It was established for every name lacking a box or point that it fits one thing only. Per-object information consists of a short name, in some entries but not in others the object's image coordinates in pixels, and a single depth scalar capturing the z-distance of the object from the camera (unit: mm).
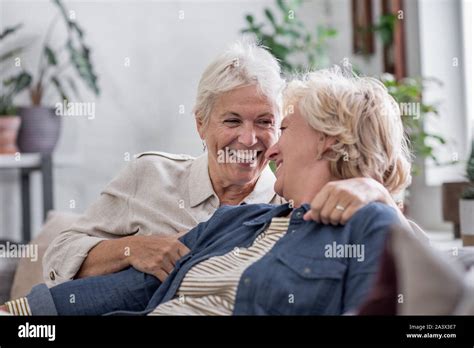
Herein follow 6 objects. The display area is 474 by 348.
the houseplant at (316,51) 2533
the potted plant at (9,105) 3126
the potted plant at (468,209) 1932
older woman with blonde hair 1600
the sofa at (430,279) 1470
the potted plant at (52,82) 3208
